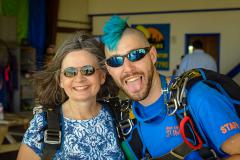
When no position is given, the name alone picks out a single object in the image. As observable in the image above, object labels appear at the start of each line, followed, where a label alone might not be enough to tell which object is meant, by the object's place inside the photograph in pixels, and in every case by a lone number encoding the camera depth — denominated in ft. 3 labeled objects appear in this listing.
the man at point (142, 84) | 6.37
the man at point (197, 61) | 19.97
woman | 6.86
